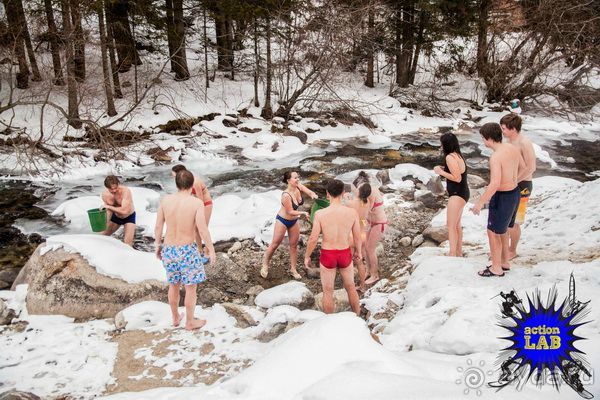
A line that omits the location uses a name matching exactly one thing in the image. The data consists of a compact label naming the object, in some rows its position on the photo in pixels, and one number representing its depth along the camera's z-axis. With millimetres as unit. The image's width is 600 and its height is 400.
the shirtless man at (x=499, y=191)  3965
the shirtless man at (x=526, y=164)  4246
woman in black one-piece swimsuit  4688
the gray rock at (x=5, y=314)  4781
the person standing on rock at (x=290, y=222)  5832
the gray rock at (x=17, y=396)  3230
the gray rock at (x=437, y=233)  6852
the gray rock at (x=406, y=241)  7230
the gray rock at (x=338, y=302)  4895
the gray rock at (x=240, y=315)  4593
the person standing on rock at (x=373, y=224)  5430
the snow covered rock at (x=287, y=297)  4966
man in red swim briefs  4198
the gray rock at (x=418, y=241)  7129
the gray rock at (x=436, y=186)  9602
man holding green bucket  6273
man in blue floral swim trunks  4145
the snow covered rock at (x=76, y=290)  4945
